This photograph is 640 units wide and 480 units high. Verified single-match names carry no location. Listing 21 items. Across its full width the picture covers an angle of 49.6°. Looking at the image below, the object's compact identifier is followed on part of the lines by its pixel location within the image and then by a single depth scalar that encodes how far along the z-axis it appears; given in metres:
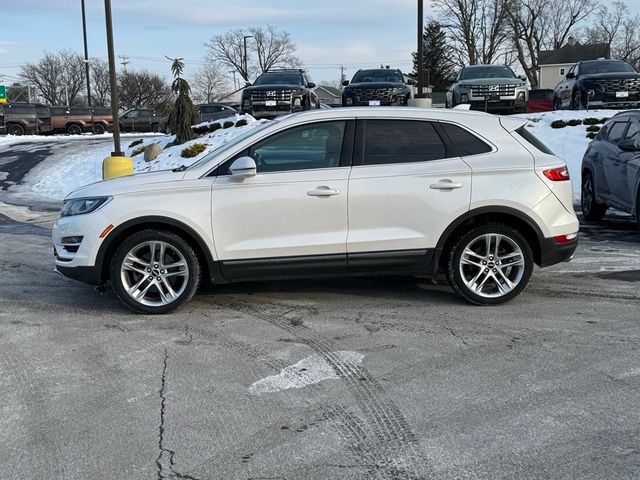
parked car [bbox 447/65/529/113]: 20.31
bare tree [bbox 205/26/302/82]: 97.19
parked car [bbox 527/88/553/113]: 34.53
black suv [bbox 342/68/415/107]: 20.64
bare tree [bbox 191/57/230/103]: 99.01
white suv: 5.89
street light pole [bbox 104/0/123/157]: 16.59
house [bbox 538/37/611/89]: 74.00
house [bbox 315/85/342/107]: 90.56
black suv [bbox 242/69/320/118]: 20.53
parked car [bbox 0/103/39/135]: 36.56
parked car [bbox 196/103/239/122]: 32.49
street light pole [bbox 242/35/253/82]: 83.75
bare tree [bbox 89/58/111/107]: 89.12
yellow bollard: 14.39
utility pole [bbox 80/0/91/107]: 44.94
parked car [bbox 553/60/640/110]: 18.94
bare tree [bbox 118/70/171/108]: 73.00
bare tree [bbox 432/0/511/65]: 64.25
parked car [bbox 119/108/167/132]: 41.16
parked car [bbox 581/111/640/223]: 8.98
